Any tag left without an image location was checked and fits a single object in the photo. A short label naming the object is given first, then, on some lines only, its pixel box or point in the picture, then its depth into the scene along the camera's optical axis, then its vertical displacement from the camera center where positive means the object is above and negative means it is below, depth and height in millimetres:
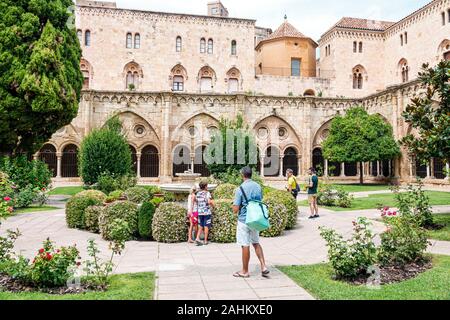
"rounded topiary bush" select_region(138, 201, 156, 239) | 8930 -1265
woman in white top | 8516 -1053
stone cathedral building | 25484 +8309
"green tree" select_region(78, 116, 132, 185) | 18406 +610
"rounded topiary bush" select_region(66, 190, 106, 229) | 10523 -1118
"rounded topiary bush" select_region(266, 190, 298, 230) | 10242 -1059
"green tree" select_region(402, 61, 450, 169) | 9055 +1224
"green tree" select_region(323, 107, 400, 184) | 23656 +1754
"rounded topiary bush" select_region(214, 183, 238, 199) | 12164 -773
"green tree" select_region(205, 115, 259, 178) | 15617 +683
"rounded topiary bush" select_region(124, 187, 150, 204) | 13198 -940
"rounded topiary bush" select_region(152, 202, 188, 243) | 8641 -1349
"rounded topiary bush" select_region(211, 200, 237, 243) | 8609 -1367
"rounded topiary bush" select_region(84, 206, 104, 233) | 10078 -1334
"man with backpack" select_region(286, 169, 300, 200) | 13609 -644
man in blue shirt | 5578 -945
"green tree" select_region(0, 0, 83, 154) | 14398 +3977
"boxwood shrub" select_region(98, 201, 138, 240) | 9039 -1131
